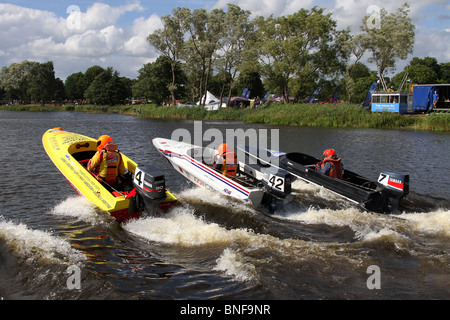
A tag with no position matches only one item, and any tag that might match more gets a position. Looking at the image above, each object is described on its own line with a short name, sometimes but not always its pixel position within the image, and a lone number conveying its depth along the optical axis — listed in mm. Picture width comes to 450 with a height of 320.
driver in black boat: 10391
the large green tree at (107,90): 71625
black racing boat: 9102
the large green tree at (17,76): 78975
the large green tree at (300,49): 39281
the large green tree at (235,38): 43312
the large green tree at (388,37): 36844
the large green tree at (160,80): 58719
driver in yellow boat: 8797
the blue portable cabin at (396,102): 33500
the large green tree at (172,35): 45688
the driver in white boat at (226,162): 10180
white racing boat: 8953
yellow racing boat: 7688
